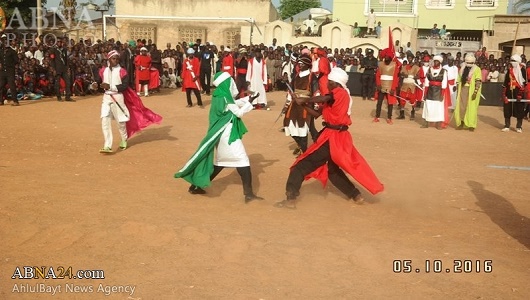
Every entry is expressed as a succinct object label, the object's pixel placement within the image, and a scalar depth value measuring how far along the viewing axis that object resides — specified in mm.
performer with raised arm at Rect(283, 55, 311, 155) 9125
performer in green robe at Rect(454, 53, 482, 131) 13523
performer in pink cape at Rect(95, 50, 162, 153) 9398
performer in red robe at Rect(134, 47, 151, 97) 17766
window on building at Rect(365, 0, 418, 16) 29922
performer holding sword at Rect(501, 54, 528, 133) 13281
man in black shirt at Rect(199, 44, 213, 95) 19516
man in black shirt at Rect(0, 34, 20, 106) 14312
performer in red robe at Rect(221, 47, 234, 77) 15531
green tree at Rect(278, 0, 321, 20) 66312
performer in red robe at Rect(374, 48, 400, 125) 13453
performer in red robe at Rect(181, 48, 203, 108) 15586
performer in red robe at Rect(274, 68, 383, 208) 6527
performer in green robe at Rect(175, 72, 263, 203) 6723
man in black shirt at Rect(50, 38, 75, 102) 15656
